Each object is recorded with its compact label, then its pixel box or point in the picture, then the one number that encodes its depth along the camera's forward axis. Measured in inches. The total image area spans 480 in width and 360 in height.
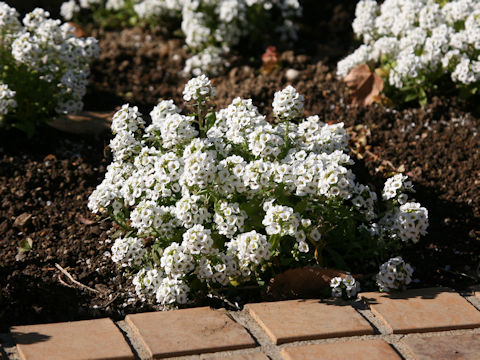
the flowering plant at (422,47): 175.5
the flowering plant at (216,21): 216.2
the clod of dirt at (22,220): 141.8
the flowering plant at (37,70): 166.2
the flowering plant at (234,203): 115.2
